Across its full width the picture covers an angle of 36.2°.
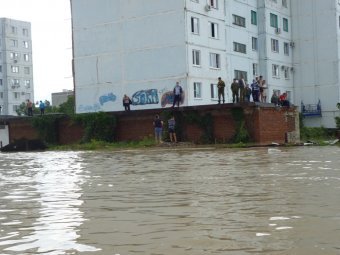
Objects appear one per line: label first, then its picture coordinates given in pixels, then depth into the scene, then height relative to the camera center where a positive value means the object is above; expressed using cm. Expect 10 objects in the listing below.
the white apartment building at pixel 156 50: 3747 +557
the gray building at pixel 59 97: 10786 +582
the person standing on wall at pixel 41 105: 3816 +150
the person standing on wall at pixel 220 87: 2805 +175
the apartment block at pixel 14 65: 9138 +1118
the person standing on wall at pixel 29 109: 3731 +121
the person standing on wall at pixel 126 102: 3228 +129
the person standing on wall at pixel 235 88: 2809 +170
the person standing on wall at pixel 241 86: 2814 +178
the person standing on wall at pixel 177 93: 2920 +160
